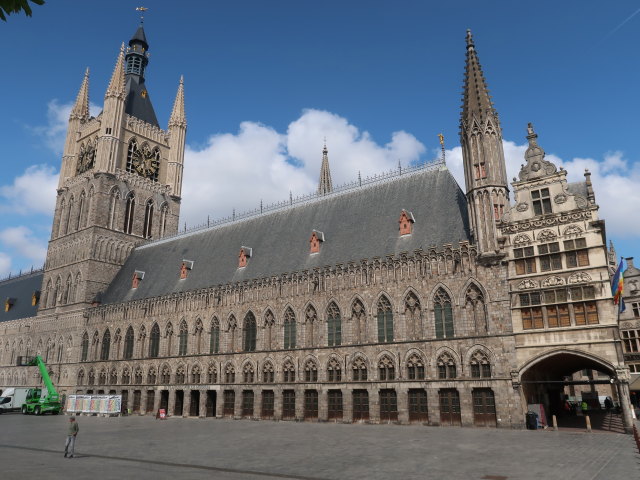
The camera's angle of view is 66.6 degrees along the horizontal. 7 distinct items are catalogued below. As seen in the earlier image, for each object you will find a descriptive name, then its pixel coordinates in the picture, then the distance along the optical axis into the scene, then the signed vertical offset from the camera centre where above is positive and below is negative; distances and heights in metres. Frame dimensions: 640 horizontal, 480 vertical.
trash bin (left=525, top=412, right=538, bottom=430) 26.83 -2.03
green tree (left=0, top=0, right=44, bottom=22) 5.22 +3.95
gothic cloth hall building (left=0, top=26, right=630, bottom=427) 28.55 +6.19
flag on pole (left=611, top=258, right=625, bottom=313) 26.14 +5.02
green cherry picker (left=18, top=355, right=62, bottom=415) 46.25 -1.25
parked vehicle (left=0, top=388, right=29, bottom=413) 50.38 -1.24
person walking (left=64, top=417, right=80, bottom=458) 18.34 -1.95
